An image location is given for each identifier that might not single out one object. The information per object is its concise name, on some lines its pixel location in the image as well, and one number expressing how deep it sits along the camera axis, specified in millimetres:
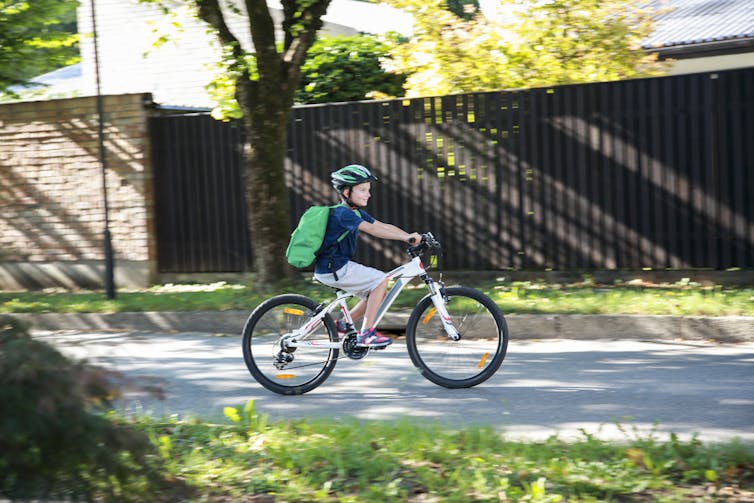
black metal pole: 12680
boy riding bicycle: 7215
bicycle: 7281
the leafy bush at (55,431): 3822
